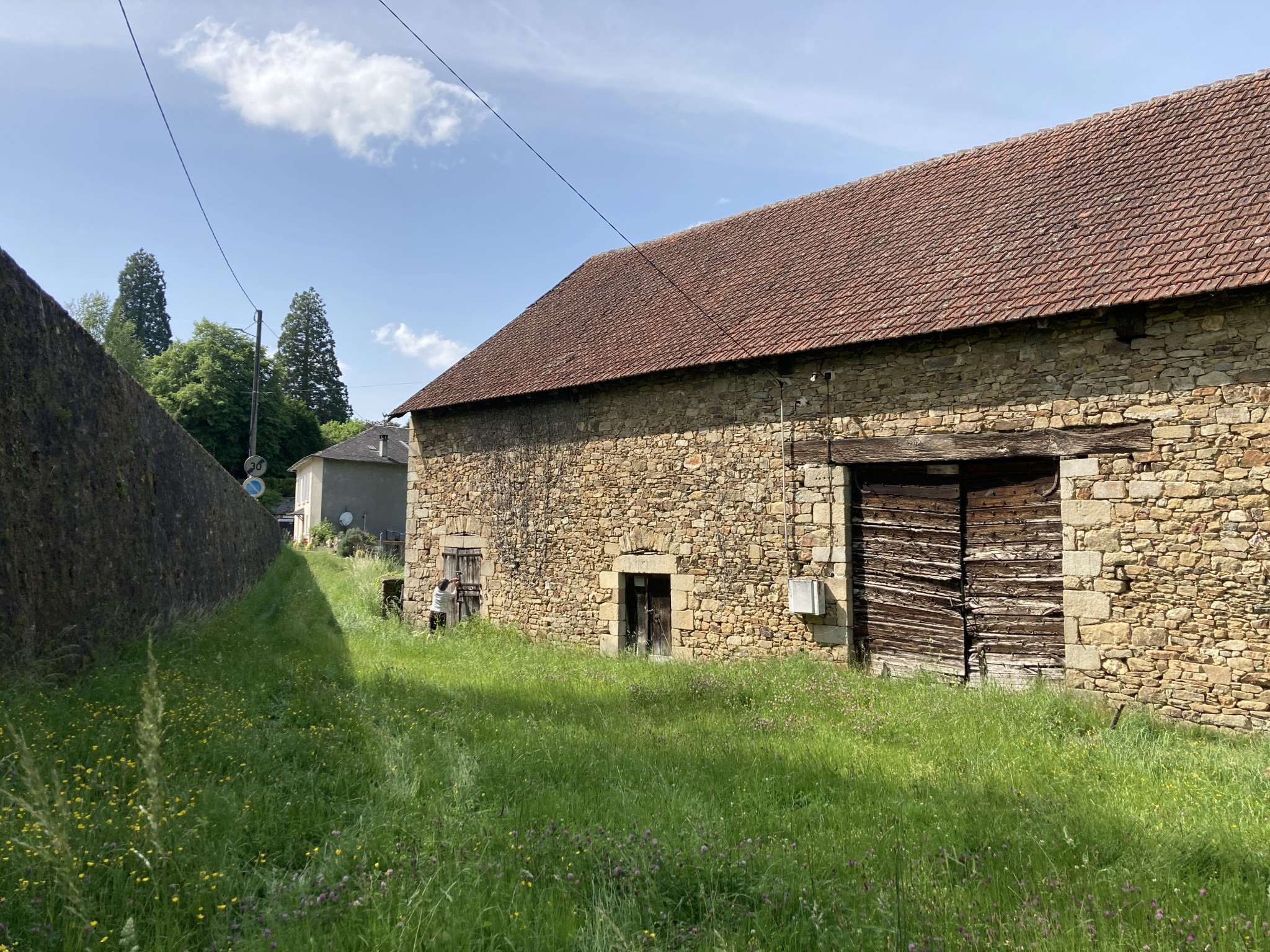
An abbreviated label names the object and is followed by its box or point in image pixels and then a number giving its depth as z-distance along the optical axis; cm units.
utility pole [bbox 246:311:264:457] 2230
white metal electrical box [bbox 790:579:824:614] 905
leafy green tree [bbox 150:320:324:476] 4153
